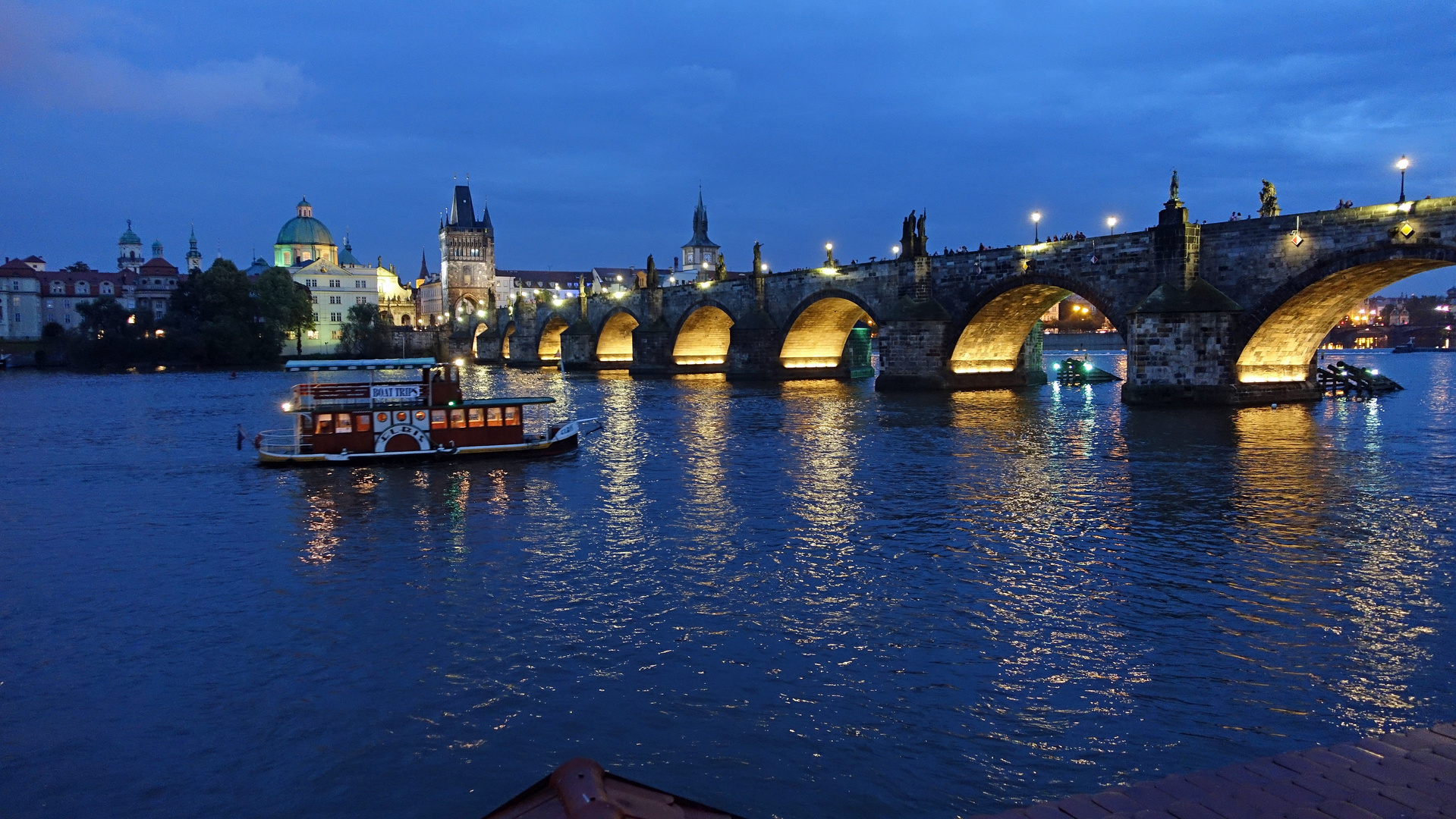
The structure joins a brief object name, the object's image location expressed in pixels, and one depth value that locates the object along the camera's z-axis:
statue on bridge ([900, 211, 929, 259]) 50.72
